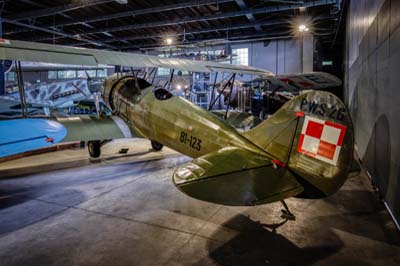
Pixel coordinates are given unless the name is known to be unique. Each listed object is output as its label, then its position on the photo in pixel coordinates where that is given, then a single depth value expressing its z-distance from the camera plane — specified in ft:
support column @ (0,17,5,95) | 34.13
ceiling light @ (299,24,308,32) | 37.01
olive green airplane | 7.64
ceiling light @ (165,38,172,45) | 51.11
